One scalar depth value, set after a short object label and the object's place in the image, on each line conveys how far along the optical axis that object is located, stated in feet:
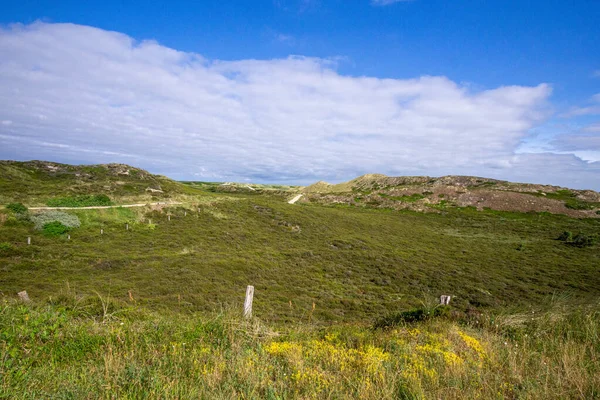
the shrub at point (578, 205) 165.45
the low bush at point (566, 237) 115.09
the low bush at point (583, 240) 108.88
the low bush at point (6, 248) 64.20
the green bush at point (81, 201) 100.20
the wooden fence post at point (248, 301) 24.26
